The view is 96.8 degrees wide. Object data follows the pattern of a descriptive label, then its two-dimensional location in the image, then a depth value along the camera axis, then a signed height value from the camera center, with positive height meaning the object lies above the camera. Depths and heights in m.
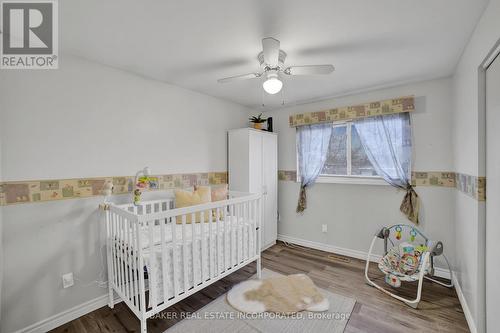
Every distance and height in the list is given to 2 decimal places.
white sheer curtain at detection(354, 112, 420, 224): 2.71 +0.18
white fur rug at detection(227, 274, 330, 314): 2.05 -1.31
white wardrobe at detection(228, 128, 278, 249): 3.21 -0.04
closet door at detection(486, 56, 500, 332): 1.40 -0.20
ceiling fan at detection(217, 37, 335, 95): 1.62 +0.78
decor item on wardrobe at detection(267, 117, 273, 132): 3.70 +0.68
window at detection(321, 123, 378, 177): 3.10 +0.12
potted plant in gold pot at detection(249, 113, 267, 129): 3.48 +0.67
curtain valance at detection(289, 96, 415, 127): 2.69 +0.72
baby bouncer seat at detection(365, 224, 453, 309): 2.18 -1.00
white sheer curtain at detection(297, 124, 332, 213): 3.34 +0.20
